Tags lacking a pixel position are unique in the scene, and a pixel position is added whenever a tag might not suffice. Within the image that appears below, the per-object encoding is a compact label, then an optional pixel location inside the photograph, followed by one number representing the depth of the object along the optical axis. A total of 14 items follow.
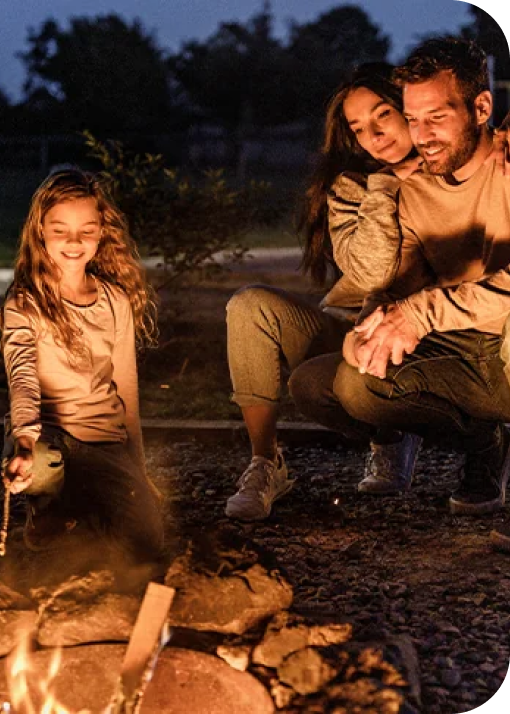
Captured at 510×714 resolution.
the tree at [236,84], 29.83
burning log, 2.55
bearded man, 3.83
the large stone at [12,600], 3.05
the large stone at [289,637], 2.82
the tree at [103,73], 28.42
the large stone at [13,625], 2.93
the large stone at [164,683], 2.68
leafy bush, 7.16
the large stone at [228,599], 2.98
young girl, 3.67
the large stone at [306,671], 2.70
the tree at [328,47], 29.88
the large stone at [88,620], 2.95
